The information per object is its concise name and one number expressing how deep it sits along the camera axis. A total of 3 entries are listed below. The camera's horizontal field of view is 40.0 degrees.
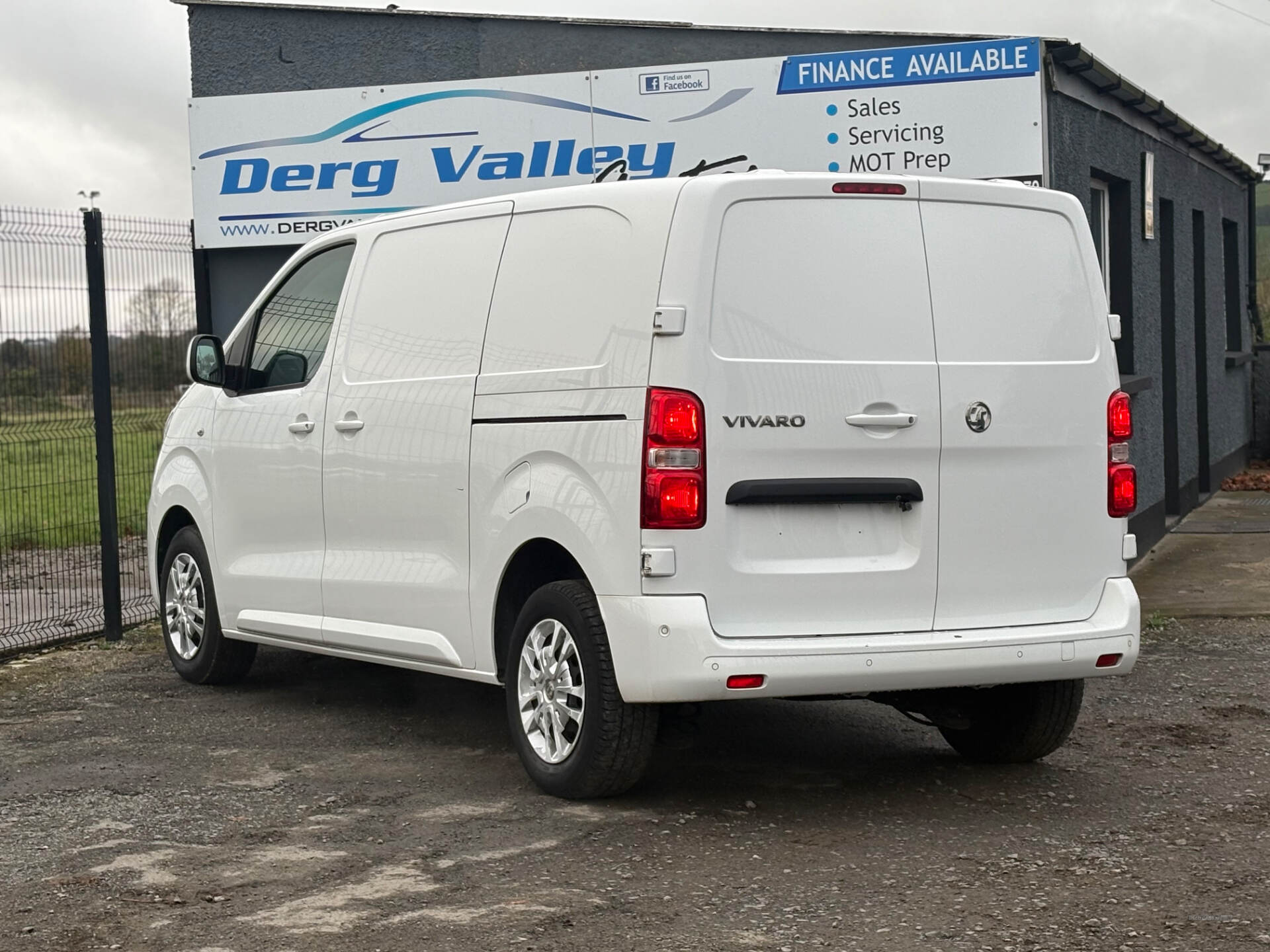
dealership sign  10.47
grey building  11.45
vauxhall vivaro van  5.30
